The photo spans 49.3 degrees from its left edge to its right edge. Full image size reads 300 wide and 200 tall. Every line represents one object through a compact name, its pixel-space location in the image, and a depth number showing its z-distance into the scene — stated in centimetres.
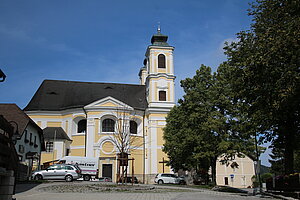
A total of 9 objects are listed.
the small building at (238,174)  5597
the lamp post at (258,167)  2299
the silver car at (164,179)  3722
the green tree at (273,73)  1461
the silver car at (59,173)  2792
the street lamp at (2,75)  976
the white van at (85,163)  3625
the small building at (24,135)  3075
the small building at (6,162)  900
